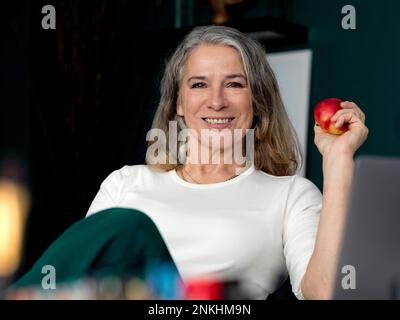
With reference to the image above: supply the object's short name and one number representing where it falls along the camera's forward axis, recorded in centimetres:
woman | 152
